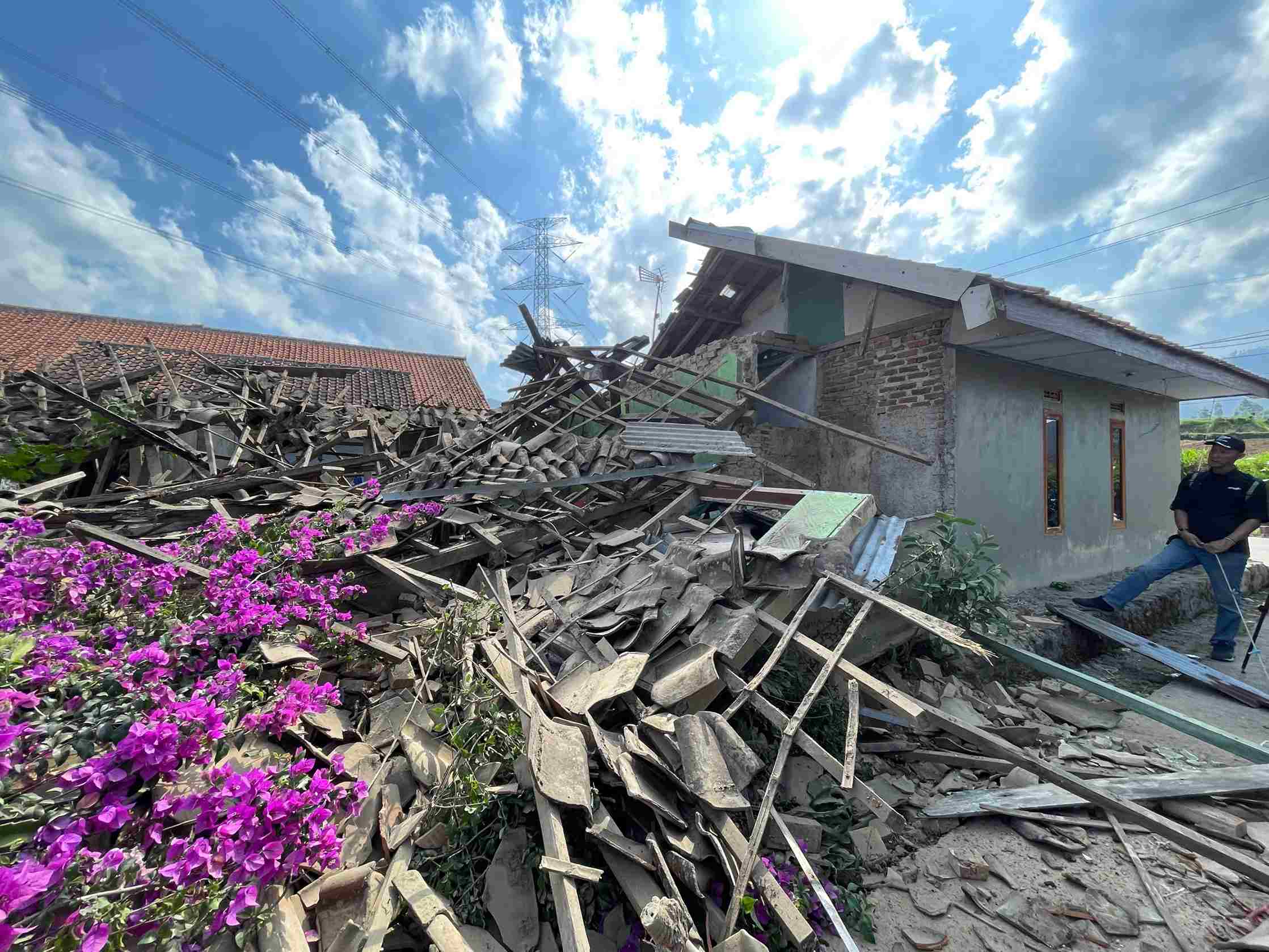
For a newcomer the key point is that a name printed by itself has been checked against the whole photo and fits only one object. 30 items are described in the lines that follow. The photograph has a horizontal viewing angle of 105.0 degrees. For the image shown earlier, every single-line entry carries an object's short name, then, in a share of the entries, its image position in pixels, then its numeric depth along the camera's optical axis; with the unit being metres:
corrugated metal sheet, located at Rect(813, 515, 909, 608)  3.30
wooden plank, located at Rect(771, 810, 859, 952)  1.96
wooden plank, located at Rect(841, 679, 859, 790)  2.23
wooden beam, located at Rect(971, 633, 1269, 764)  3.07
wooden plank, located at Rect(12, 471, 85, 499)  4.37
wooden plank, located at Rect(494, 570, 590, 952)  1.70
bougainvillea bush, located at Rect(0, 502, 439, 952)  1.60
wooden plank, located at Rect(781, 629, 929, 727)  2.39
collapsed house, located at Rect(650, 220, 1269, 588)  5.68
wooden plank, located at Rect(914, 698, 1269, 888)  2.18
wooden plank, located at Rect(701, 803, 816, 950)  1.87
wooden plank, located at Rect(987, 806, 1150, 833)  2.68
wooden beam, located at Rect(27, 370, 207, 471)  5.64
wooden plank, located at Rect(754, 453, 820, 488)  5.99
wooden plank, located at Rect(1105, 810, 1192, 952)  2.11
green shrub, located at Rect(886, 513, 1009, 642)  4.16
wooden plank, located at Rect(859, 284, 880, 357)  6.53
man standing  5.01
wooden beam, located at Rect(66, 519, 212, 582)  3.36
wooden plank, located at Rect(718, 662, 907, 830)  2.20
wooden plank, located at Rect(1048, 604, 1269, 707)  4.23
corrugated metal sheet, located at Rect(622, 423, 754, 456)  6.18
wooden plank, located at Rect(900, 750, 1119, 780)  3.06
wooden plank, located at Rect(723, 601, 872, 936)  1.94
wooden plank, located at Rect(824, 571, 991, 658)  2.67
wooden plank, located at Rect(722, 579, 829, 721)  2.59
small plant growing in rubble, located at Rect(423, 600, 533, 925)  2.06
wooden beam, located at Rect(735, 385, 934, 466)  5.28
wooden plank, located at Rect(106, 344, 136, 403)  6.82
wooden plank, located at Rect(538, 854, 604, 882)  1.81
